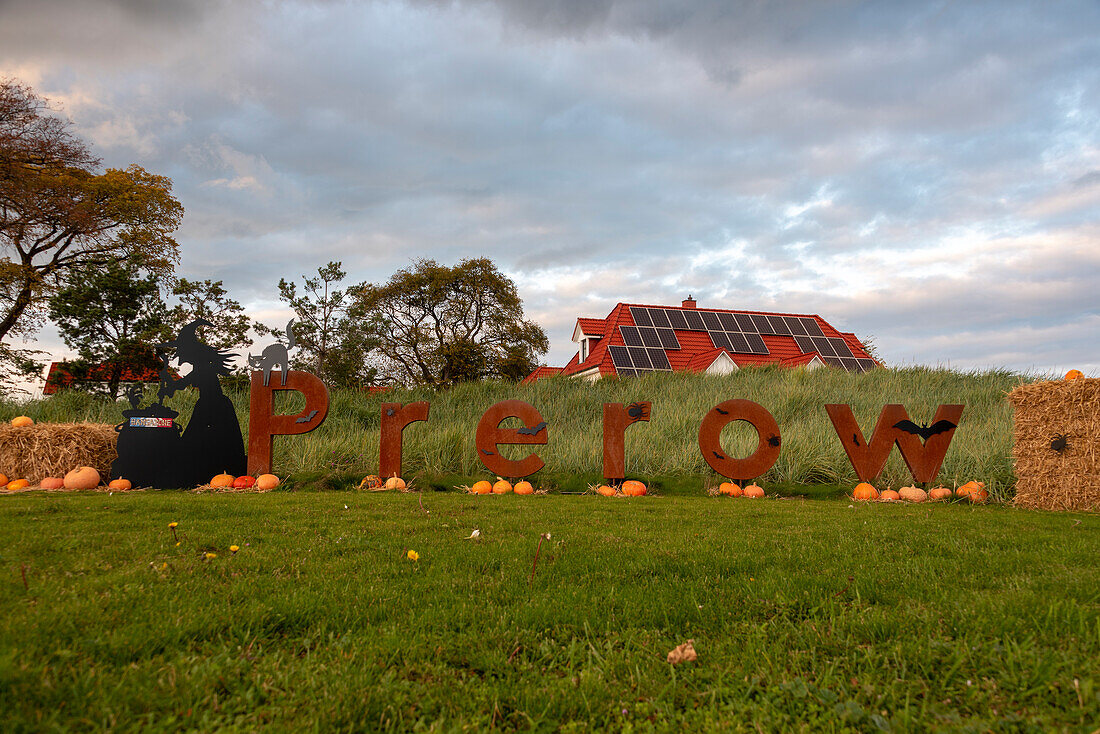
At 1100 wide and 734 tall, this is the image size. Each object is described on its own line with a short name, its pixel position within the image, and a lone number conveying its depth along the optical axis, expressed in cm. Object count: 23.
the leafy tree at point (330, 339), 2594
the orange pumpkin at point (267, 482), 810
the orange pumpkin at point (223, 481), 819
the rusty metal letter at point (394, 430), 873
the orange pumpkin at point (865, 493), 793
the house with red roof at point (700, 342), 2294
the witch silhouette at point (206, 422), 846
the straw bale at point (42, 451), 854
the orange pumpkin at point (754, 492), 818
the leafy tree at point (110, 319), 1944
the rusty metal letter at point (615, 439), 861
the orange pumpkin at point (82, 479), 803
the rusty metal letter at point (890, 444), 848
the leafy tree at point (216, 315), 2414
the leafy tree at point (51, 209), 2119
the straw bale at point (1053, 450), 717
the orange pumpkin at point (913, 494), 790
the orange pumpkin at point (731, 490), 823
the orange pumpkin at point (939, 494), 786
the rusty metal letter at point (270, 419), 882
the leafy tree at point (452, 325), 2802
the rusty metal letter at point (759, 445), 854
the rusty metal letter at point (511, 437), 869
